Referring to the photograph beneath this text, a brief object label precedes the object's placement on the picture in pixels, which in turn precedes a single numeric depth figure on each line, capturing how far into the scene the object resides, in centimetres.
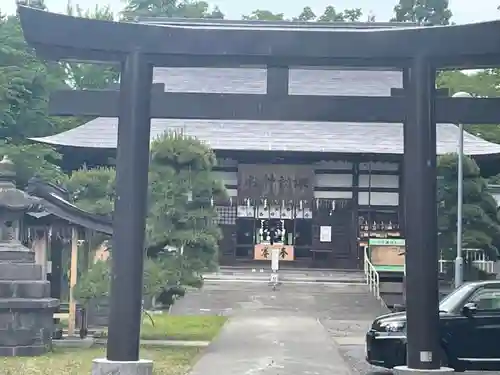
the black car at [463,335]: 1135
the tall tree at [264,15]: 6713
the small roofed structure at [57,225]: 1539
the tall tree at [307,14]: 7140
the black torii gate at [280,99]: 871
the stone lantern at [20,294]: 1287
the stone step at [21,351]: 1278
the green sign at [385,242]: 2747
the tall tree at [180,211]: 1575
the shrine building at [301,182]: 3153
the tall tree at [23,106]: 2956
